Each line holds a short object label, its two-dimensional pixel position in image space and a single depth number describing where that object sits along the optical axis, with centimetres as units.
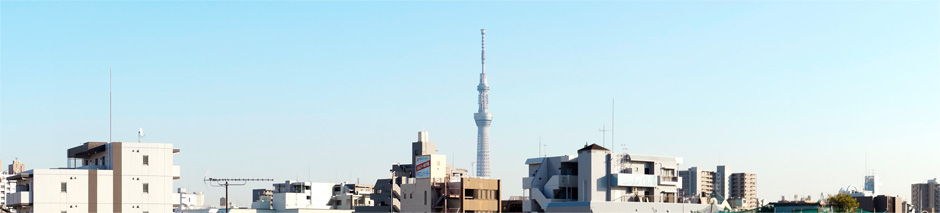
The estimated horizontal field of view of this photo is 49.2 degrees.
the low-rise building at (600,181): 10262
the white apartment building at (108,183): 7756
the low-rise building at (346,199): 13930
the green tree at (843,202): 10284
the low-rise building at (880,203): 12006
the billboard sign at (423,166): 11144
